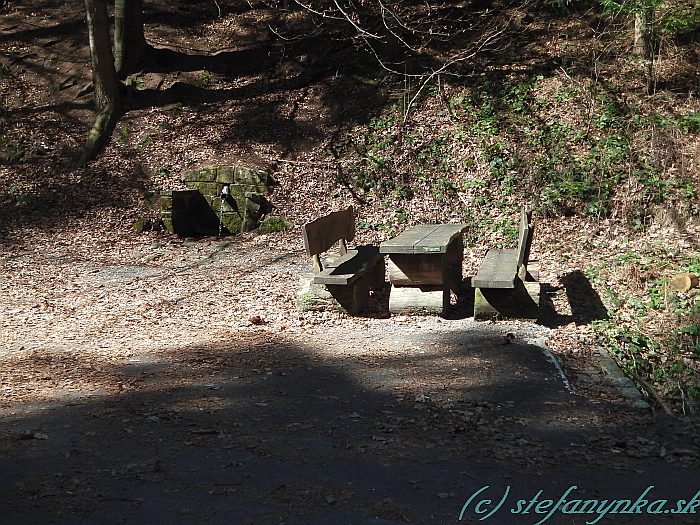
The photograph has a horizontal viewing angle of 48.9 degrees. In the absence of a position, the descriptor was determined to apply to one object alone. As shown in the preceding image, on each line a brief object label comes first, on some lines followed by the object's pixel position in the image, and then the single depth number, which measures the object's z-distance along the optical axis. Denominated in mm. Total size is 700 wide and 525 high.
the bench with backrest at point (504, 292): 7848
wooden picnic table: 8281
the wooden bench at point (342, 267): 8492
